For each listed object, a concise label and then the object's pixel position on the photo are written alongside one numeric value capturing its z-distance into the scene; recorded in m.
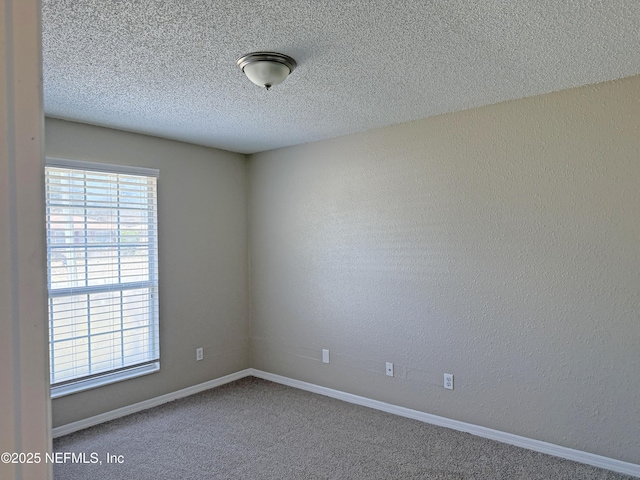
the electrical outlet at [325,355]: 4.06
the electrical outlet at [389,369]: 3.62
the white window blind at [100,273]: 3.26
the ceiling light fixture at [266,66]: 2.20
